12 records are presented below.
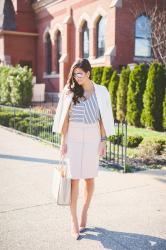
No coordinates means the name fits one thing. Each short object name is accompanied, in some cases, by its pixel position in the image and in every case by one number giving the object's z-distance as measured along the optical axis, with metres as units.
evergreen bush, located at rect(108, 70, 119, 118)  14.71
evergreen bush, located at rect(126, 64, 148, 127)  13.16
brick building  18.81
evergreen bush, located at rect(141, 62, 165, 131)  12.32
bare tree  17.80
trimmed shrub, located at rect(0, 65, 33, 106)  19.62
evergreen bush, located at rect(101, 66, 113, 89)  15.24
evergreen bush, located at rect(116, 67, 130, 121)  13.96
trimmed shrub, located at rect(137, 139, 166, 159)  7.94
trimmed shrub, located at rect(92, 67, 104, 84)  15.85
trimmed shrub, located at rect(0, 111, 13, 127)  13.10
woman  3.74
